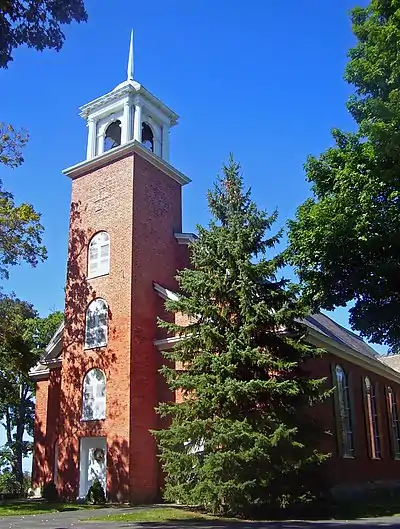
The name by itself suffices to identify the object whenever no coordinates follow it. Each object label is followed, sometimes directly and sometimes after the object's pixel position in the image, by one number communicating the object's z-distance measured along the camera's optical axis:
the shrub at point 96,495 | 21.11
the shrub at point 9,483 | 36.00
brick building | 22.41
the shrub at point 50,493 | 22.94
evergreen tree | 16.50
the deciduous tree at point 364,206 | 13.88
